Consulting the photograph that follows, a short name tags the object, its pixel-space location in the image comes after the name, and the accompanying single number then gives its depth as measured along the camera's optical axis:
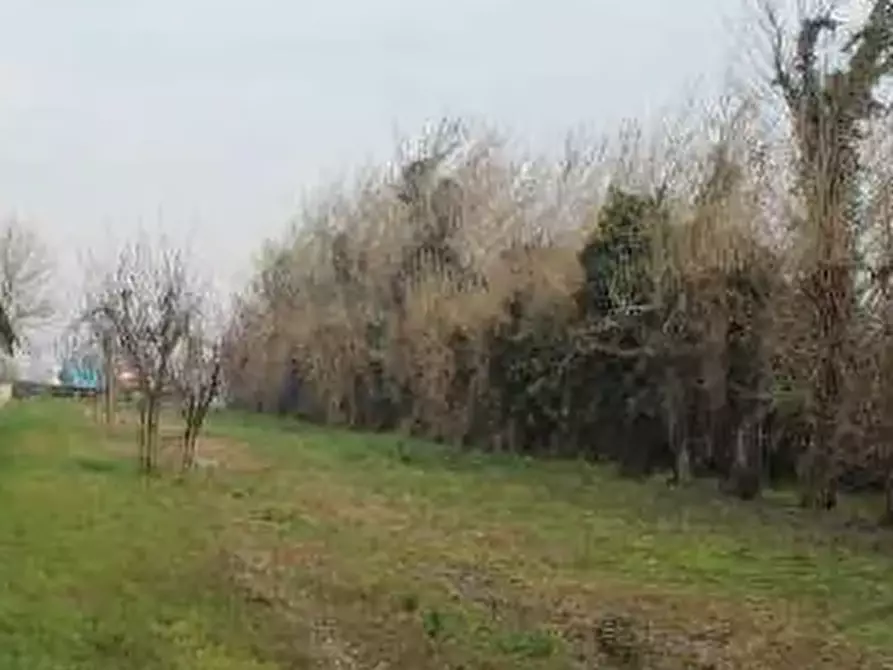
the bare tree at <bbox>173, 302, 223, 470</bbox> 27.59
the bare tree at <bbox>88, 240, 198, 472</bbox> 27.36
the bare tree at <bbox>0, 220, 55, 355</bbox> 77.19
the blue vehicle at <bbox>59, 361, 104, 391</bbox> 53.41
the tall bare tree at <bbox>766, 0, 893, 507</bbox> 23.02
